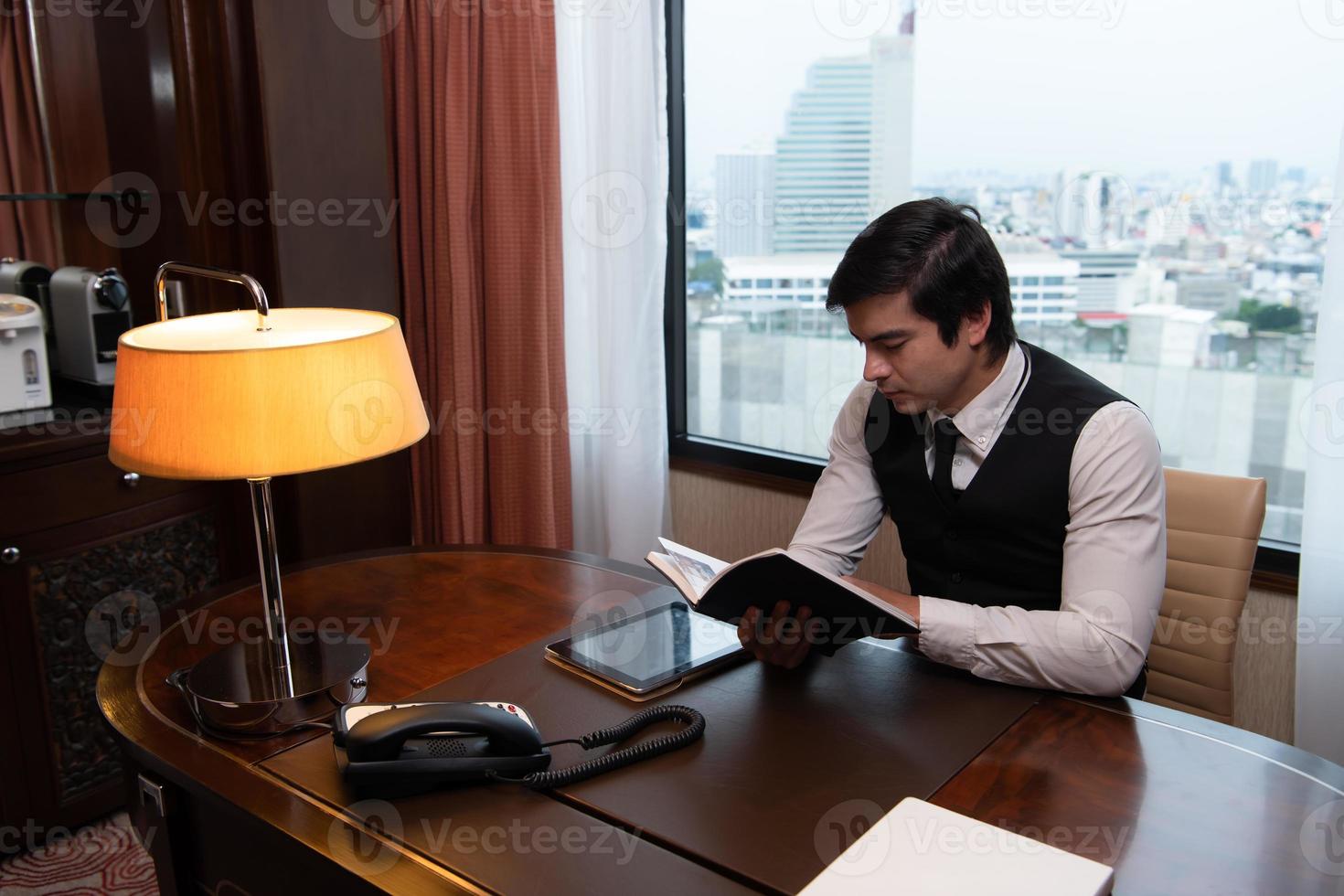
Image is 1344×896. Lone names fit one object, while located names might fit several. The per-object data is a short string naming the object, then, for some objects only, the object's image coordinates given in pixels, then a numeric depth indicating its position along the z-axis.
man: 1.44
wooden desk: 1.05
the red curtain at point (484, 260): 2.77
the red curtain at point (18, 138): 2.64
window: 2.14
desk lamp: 1.26
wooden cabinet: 2.23
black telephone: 1.17
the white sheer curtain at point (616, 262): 2.70
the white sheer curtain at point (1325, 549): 1.89
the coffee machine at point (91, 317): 2.48
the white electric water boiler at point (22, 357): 2.31
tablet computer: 1.42
